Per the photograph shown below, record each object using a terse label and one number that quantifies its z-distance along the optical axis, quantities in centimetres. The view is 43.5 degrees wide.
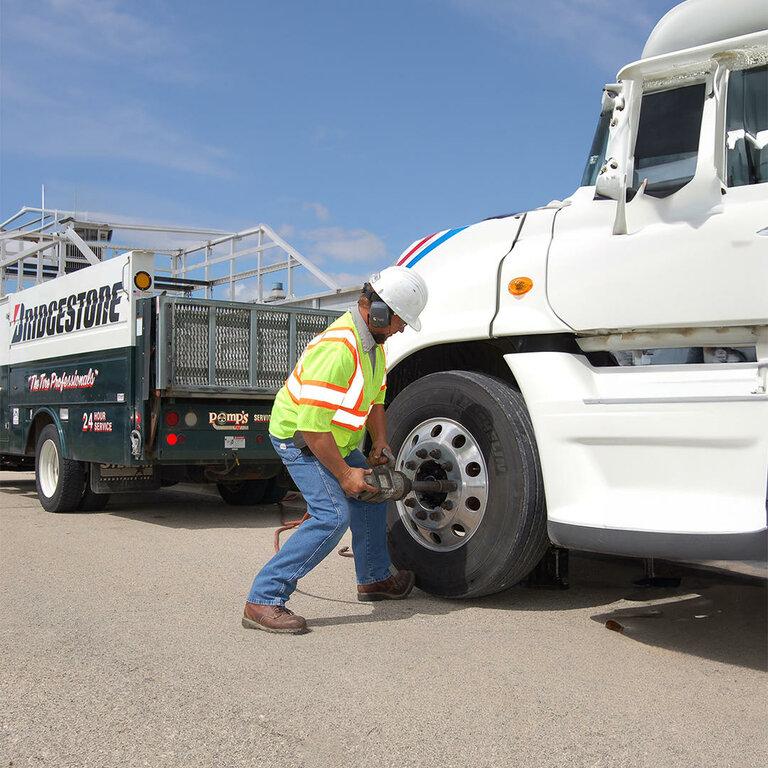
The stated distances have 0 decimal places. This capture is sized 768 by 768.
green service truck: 814
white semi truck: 370
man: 432
